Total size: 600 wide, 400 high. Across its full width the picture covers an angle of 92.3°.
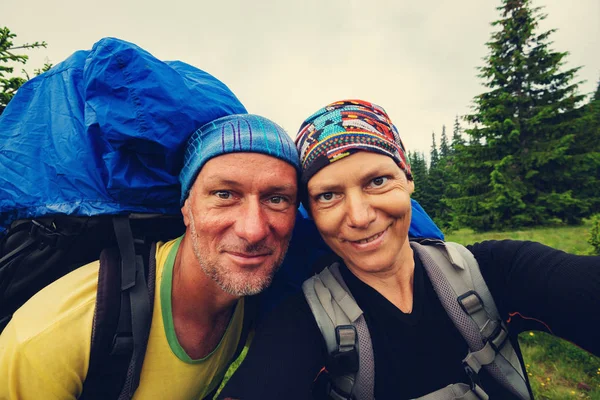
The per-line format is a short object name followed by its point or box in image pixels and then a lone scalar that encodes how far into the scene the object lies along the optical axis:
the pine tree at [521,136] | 16.22
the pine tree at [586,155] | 16.28
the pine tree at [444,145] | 64.03
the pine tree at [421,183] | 32.16
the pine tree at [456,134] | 58.33
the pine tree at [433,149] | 71.99
